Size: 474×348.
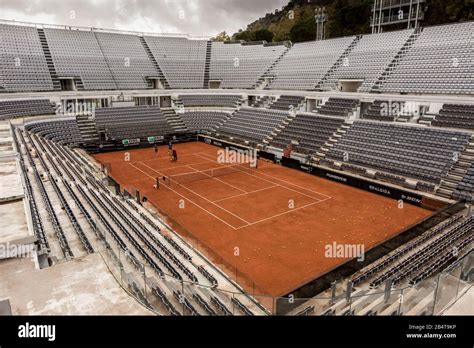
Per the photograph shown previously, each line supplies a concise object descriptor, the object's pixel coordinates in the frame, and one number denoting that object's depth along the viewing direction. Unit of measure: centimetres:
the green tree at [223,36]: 10088
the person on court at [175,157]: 3331
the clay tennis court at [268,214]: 1488
